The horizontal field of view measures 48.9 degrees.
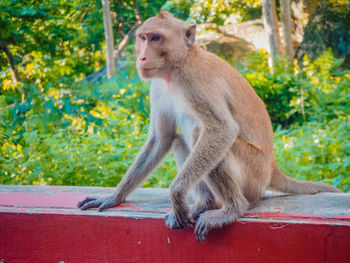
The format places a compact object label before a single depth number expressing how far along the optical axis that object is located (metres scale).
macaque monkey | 2.25
